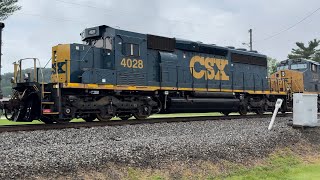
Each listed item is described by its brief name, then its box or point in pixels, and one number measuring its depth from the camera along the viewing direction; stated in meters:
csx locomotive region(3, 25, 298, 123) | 11.12
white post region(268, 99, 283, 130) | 12.04
